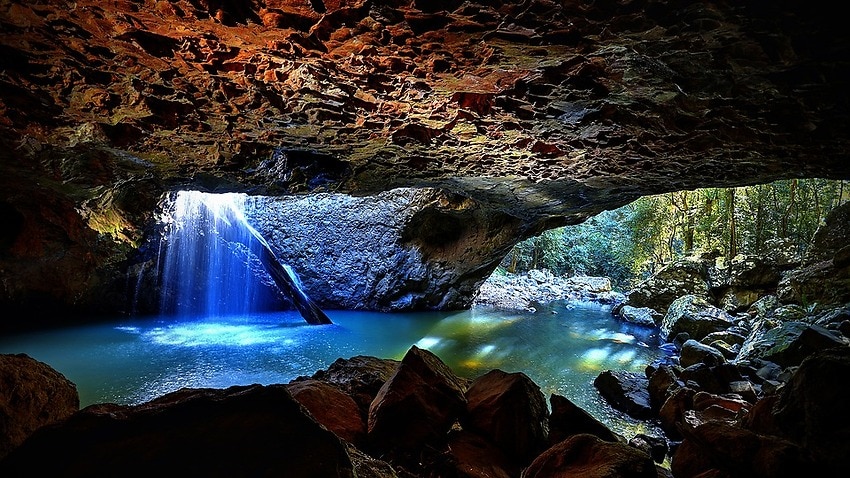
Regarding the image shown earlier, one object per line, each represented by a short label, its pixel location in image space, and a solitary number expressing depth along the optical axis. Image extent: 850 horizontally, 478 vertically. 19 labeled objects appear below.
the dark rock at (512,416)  2.52
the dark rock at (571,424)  2.74
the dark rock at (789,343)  5.14
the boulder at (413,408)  2.44
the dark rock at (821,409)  1.95
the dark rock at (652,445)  3.36
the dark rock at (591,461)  1.91
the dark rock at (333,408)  2.42
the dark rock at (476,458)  2.23
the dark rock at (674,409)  3.96
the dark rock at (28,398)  2.02
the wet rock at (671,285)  10.93
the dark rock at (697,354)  5.30
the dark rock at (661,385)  4.53
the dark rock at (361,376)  2.99
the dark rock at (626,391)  4.47
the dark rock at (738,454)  1.97
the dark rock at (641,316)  10.35
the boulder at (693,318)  7.96
